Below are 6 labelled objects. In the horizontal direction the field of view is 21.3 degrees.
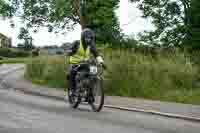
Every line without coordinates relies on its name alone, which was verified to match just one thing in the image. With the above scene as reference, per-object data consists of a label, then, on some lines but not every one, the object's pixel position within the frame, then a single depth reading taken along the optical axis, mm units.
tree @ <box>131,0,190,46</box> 44000
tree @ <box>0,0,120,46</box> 33938
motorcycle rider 11703
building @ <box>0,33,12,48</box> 147500
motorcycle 11422
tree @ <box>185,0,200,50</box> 37991
